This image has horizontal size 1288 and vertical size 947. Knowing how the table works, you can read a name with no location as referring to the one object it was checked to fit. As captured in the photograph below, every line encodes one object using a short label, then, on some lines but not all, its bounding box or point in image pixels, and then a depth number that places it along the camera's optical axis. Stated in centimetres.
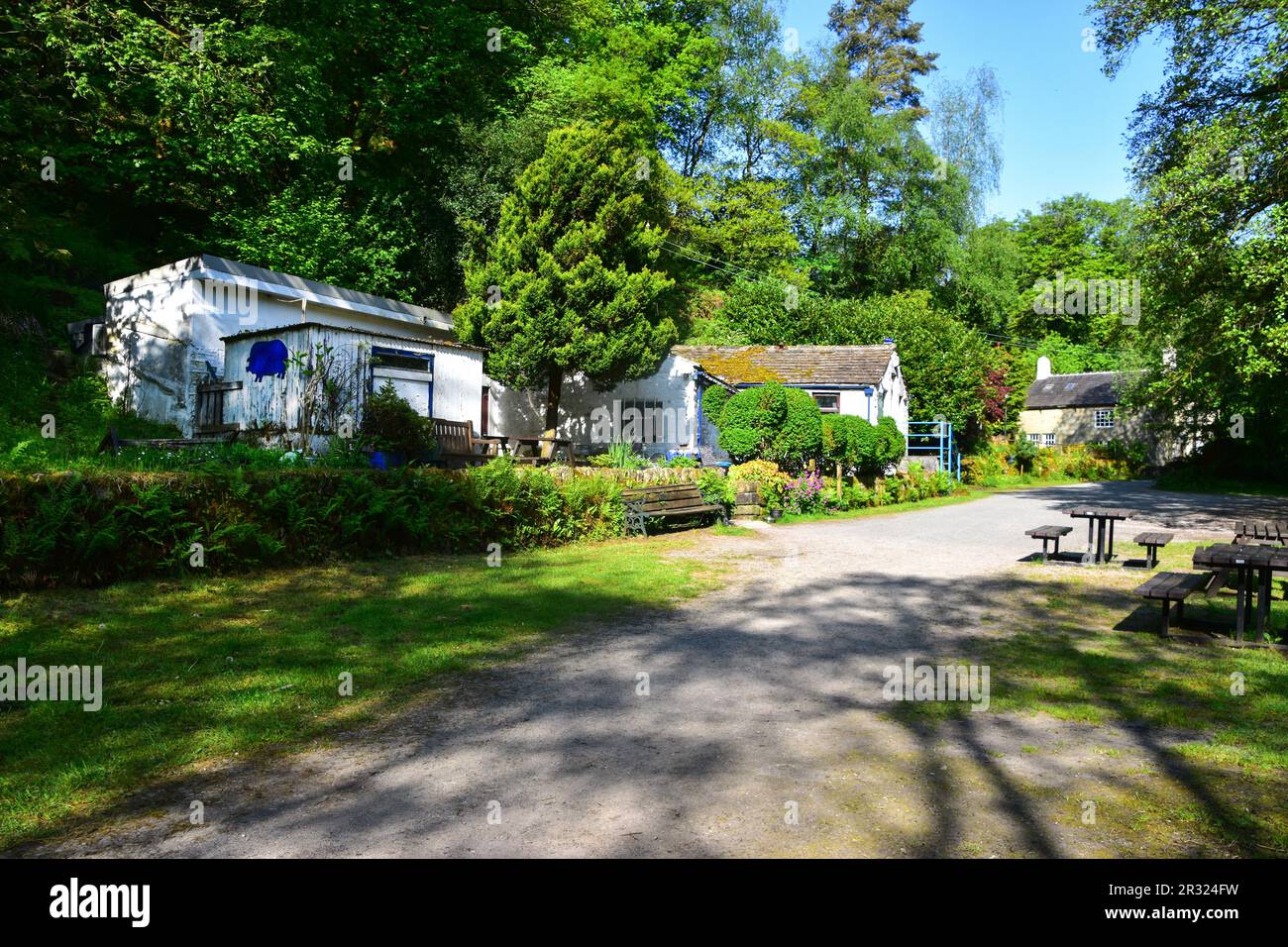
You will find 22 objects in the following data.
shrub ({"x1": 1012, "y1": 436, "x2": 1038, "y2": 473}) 4588
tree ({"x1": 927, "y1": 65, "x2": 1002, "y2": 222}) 4803
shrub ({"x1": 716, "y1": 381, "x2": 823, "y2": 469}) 2152
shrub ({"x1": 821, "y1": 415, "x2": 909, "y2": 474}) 2364
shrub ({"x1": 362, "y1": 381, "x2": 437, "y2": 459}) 1566
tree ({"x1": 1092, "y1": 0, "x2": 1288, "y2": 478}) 1706
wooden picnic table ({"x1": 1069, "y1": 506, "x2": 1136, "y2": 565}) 1257
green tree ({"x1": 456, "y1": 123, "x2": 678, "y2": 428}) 2553
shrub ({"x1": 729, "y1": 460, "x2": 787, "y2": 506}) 2027
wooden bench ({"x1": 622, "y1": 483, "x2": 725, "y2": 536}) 1647
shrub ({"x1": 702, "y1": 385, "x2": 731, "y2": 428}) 2881
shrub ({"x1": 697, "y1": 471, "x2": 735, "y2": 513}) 1878
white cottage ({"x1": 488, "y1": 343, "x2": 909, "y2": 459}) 3073
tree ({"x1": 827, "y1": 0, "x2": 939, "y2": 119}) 5409
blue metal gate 3547
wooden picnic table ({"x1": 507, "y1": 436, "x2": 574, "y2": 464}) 2221
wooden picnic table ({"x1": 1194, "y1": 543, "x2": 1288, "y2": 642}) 759
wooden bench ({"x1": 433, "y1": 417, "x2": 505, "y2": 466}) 1758
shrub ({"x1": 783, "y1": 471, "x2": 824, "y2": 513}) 2125
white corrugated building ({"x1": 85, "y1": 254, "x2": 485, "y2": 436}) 1667
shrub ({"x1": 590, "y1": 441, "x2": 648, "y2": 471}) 2050
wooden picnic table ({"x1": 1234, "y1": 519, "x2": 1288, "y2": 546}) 1164
